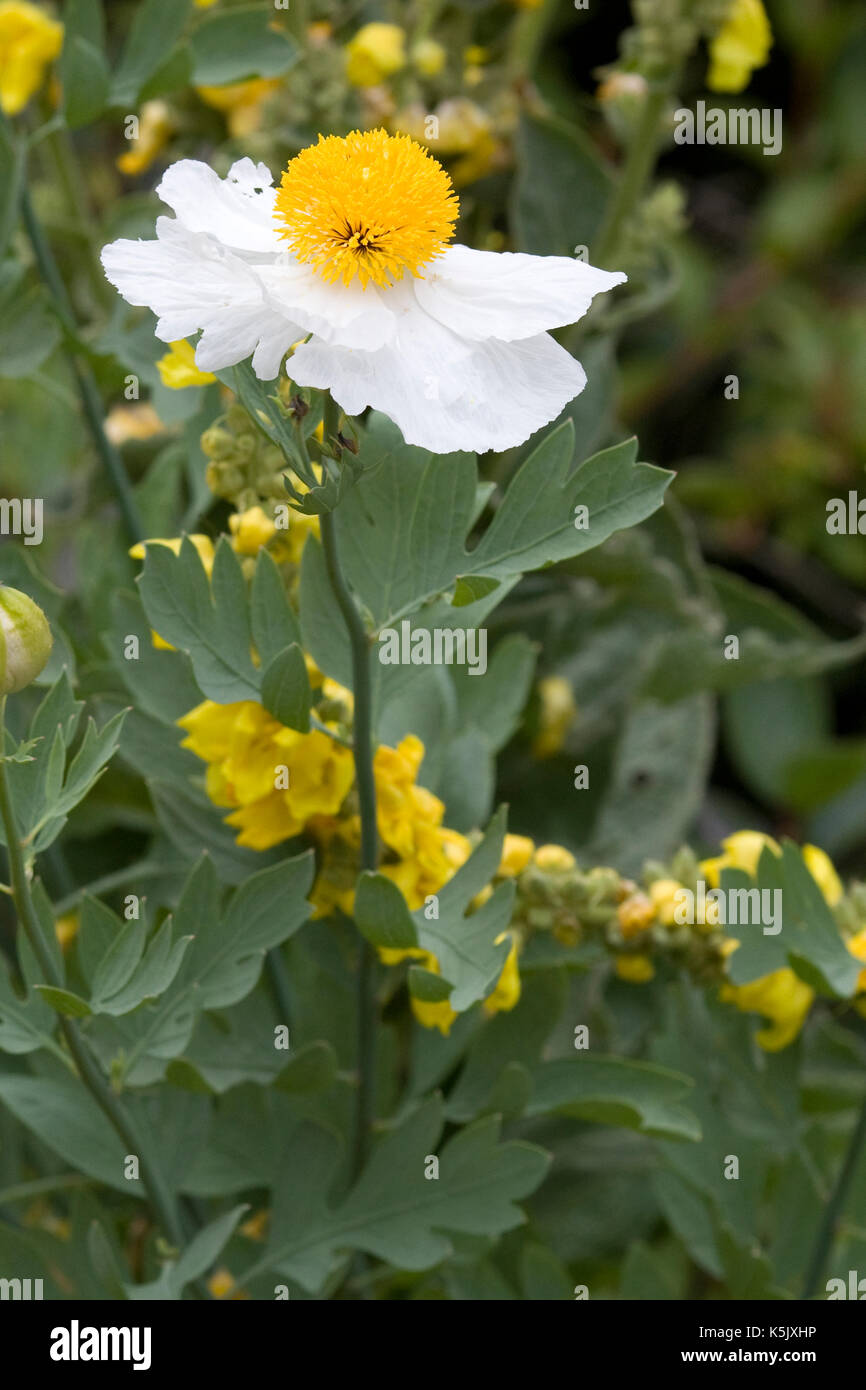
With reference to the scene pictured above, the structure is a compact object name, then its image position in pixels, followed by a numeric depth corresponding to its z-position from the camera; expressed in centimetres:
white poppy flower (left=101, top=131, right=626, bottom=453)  112
